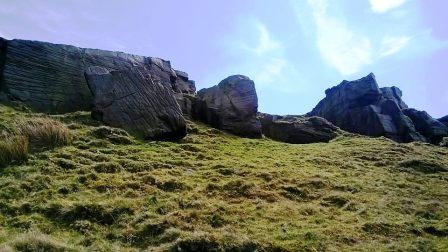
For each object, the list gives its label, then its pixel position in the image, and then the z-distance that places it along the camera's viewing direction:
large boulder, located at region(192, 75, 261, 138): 38.97
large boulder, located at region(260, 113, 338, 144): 44.88
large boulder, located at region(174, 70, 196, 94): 46.64
